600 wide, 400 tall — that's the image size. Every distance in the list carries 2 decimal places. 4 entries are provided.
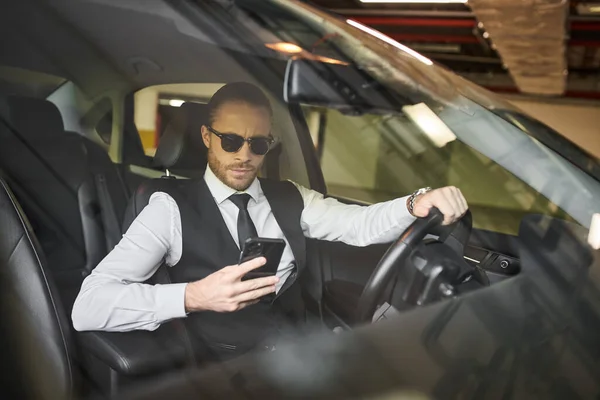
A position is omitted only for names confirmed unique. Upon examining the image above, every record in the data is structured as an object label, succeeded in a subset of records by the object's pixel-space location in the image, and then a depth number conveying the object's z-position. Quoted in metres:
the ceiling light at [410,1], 5.02
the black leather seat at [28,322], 0.83
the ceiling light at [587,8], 5.21
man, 0.80
